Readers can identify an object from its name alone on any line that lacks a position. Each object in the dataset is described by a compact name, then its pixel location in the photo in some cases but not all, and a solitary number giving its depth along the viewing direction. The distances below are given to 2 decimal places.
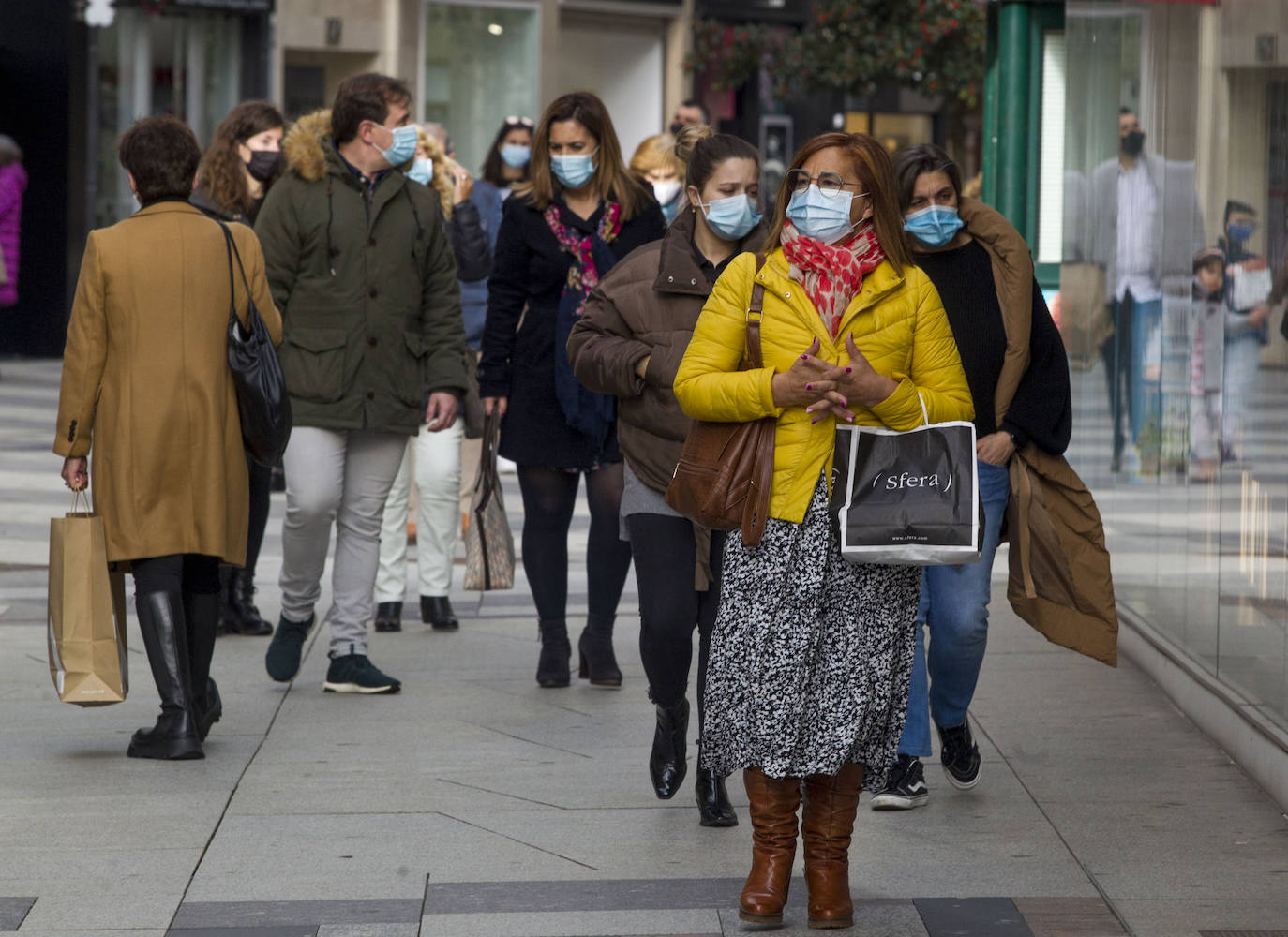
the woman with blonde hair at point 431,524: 16.55
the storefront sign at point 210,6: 41.66
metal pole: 21.75
